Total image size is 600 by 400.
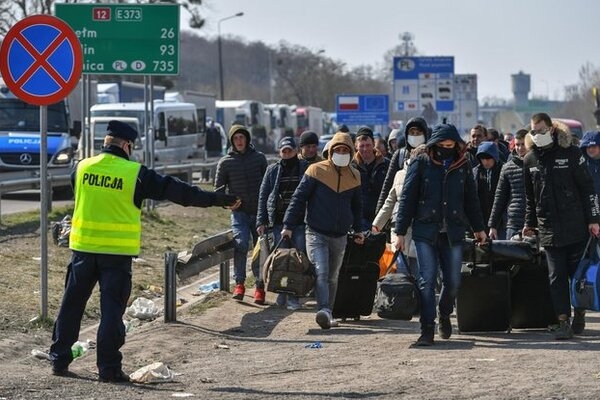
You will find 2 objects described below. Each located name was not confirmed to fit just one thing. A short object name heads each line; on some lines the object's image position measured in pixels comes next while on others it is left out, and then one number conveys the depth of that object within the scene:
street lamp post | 84.06
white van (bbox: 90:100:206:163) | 41.27
